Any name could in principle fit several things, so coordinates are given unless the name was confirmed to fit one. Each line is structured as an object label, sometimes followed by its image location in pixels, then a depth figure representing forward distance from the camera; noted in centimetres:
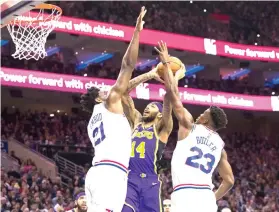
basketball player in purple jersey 702
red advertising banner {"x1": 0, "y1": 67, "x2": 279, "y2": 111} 2138
